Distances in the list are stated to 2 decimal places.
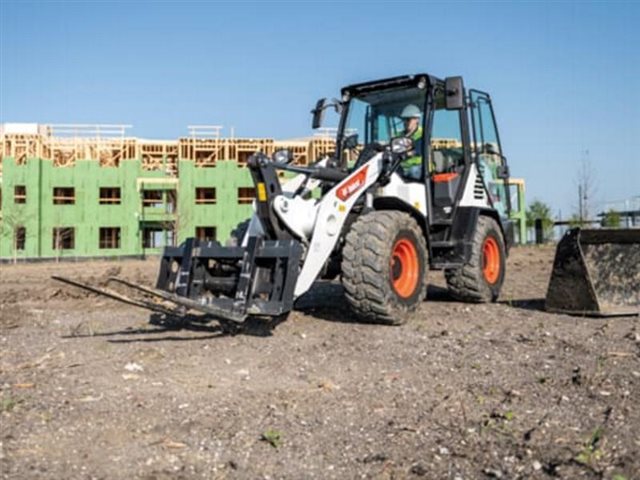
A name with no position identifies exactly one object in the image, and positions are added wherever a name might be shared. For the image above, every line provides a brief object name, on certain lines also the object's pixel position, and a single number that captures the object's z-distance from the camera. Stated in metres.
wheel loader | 6.22
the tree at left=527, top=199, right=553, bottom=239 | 55.69
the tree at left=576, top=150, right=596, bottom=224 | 38.59
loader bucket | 7.56
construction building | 41.66
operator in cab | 8.16
